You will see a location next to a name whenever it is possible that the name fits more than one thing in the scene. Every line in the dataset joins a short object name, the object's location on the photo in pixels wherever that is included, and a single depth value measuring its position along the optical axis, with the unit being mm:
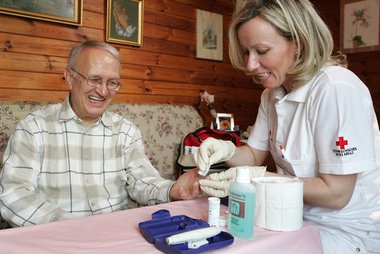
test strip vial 935
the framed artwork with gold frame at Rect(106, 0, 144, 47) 2795
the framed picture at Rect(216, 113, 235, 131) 3404
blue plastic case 767
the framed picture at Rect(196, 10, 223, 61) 3516
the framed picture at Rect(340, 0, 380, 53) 3383
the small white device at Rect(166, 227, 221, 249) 767
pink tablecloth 803
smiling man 1492
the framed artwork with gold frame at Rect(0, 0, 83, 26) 2273
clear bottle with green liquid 861
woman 1014
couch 2738
